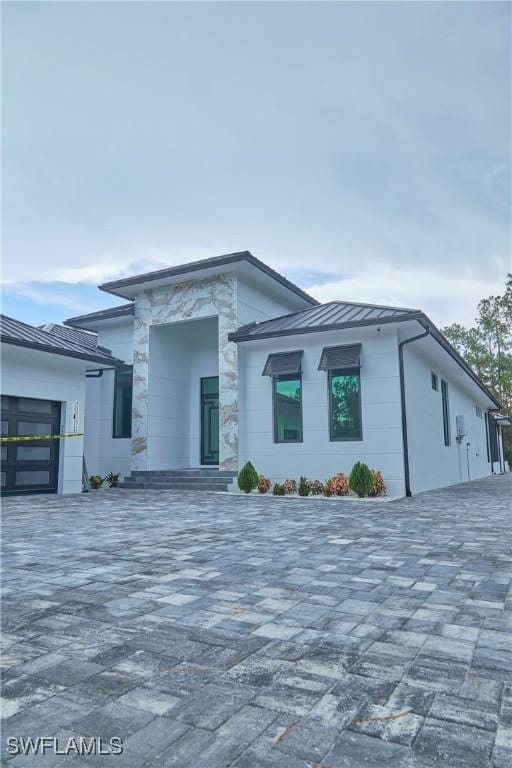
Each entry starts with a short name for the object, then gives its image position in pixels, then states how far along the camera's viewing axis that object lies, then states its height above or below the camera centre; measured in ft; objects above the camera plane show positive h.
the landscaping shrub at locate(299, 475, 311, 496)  36.40 -3.31
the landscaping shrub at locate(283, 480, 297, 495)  37.81 -3.23
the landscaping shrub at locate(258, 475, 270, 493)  38.99 -3.19
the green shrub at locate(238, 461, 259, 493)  38.88 -2.74
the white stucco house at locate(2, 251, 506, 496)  36.65 +5.60
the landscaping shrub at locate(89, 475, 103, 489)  45.93 -3.29
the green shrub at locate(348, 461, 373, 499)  34.14 -2.50
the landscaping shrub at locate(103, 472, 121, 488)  46.88 -3.13
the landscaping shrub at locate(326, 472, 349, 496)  35.50 -3.03
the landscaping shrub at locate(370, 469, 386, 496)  34.58 -2.99
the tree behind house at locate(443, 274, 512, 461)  110.01 +23.94
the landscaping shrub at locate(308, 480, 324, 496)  36.91 -3.28
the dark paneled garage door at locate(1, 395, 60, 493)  36.86 +0.02
